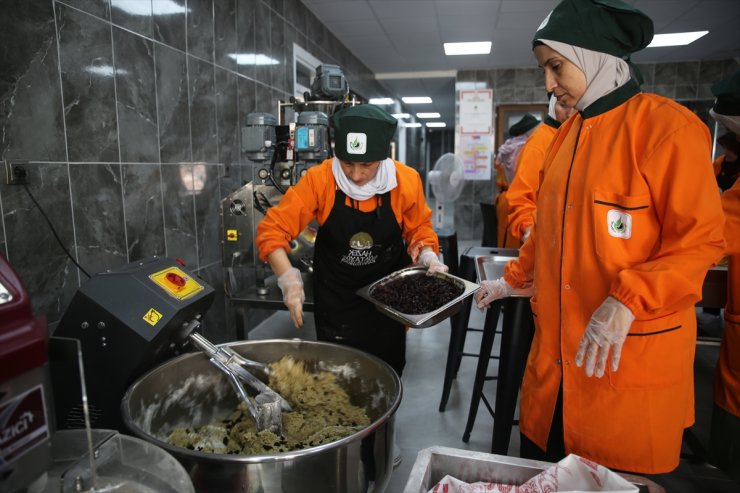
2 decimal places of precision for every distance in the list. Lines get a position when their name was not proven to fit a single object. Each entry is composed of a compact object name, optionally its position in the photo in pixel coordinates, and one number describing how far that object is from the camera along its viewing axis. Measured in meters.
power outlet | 1.88
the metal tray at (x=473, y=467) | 0.87
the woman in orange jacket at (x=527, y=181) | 2.74
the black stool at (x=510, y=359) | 1.74
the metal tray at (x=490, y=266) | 2.01
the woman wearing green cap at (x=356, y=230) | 1.83
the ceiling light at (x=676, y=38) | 6.33
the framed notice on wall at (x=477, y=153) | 8.23
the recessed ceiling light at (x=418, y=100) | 11.48
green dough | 1.30
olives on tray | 1.72
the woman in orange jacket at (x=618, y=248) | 1.05
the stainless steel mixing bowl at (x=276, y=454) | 0.92
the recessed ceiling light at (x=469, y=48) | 6.84
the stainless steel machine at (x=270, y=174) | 3.07
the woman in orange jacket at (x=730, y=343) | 1.65
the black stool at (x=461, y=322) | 2.59
